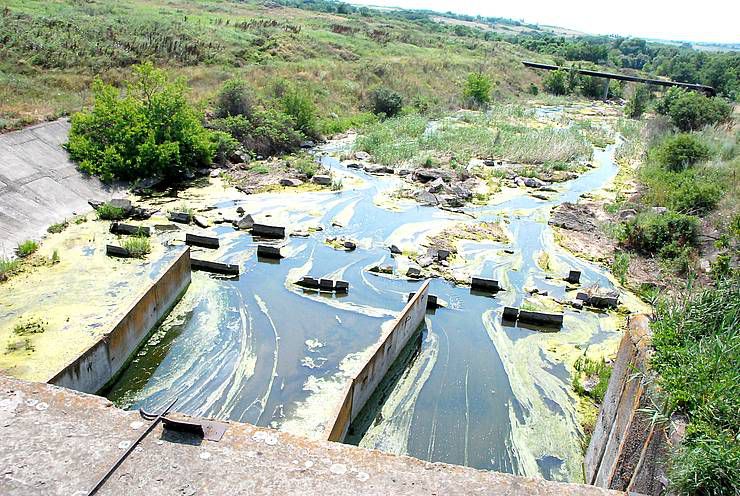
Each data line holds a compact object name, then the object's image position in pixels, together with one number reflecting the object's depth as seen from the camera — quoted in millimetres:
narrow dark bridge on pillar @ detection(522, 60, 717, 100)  44488
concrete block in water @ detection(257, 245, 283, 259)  14828
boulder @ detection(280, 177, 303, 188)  20703
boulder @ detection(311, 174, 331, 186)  21219
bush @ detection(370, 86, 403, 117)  33625
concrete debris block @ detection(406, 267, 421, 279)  14312
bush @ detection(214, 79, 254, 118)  24781
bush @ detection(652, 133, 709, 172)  21219
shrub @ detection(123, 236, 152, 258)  13930
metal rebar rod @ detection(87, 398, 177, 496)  5207
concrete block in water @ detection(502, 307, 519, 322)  12711
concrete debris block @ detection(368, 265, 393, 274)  14406
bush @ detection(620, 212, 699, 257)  15781
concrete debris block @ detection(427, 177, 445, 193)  21000
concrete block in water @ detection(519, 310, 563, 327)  12562
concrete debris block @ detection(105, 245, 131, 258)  13906
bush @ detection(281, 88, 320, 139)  26688
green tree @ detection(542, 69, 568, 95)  52125
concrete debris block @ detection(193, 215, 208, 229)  16281
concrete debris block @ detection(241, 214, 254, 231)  16438
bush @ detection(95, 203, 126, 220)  16016
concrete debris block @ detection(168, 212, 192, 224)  16453
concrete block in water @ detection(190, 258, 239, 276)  13797
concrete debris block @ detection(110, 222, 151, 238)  15141
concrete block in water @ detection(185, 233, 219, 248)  15023
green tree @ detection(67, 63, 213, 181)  18469
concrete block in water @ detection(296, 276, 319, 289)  13336
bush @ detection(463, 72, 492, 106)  39906
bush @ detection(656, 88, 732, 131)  28031
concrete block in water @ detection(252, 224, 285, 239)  16203
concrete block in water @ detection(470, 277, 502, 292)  13992
